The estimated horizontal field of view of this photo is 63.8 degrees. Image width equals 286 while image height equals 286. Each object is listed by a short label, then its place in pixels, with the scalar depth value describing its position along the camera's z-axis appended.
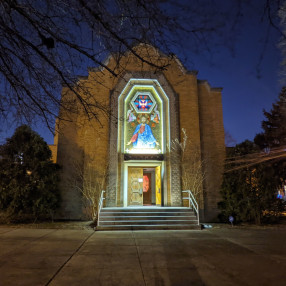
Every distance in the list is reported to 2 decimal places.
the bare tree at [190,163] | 12.38
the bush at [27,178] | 10.40
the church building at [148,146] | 12.39
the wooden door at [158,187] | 13.24
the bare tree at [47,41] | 3.33
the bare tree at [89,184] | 11.95
